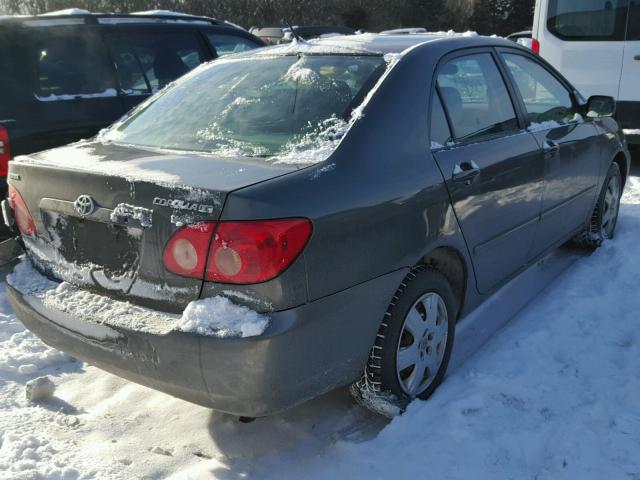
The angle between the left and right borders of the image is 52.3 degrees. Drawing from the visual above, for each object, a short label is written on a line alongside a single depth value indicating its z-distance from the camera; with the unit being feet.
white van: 23.58
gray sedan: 7.38
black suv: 14.85
